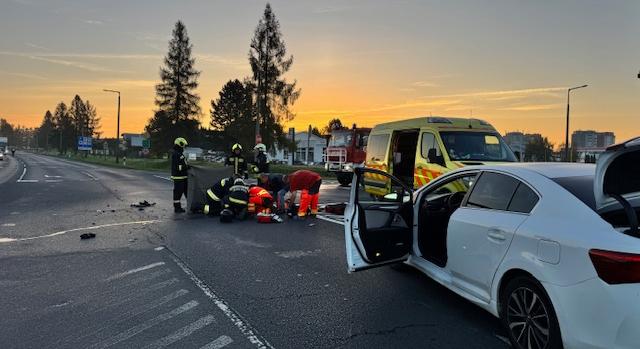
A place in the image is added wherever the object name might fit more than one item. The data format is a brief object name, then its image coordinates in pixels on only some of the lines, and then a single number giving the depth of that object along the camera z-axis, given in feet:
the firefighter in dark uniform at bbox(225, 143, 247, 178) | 40.68
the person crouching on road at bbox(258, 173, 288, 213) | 37.11
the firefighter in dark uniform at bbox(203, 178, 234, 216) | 34.63
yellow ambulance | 31.83
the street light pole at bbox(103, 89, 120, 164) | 161.99
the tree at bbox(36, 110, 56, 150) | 500.12
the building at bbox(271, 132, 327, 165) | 288.71
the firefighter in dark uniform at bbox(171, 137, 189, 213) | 38.14
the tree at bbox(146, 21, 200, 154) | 186.09
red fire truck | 72.33
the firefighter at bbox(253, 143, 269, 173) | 41.81
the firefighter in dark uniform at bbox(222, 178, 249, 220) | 33.83
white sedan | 9.62
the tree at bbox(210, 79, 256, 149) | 248.18
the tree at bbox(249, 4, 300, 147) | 144.46
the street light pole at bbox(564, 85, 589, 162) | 108.23
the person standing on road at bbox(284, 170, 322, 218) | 35.60
